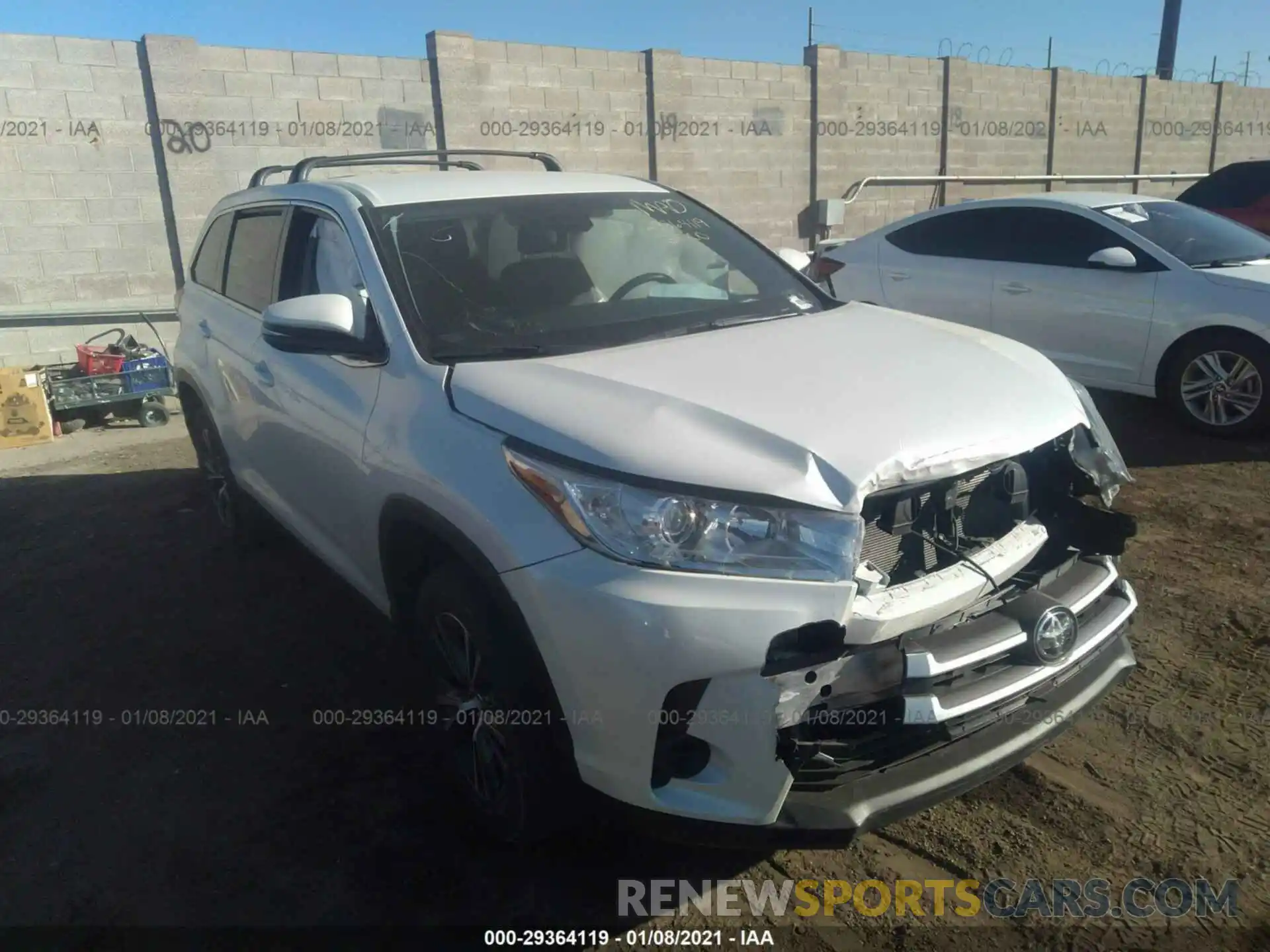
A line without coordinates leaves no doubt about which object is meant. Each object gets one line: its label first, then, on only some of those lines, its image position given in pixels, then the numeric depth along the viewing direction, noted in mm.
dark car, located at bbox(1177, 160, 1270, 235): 9461
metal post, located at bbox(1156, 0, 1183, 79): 23281
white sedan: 5797
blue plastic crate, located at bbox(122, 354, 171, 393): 8016
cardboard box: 7652
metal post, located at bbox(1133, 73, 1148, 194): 17406
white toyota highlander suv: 2062
